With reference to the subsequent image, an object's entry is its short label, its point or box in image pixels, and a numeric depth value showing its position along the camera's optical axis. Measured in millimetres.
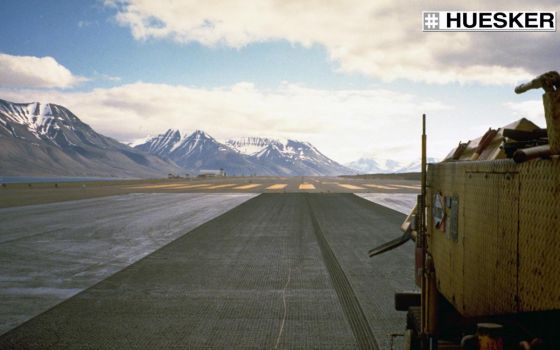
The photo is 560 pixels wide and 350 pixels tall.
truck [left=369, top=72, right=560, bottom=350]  2236
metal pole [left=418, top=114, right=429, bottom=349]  3494
